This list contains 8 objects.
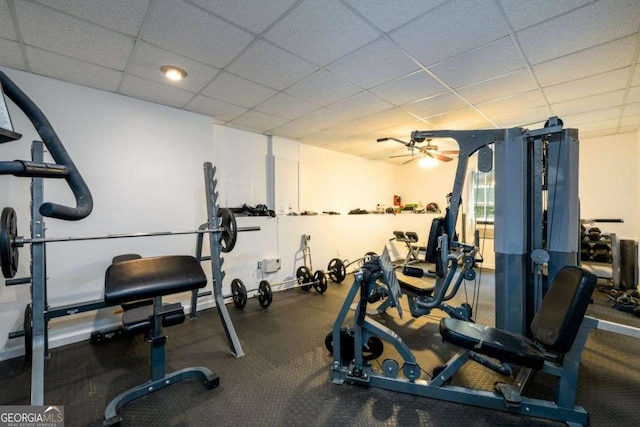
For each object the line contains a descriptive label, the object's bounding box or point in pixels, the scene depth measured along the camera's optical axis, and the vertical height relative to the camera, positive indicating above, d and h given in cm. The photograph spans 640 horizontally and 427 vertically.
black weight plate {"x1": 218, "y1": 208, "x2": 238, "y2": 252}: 249 -18
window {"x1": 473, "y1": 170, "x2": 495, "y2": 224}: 602 +29
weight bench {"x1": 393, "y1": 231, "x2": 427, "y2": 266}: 561 -62
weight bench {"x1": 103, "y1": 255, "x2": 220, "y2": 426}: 172 -56
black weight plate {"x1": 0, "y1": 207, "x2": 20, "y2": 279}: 160 -20
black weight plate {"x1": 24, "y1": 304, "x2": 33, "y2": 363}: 219 -98
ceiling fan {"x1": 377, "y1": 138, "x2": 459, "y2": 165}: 414 +93
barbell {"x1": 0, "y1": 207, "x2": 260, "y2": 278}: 160 -20
